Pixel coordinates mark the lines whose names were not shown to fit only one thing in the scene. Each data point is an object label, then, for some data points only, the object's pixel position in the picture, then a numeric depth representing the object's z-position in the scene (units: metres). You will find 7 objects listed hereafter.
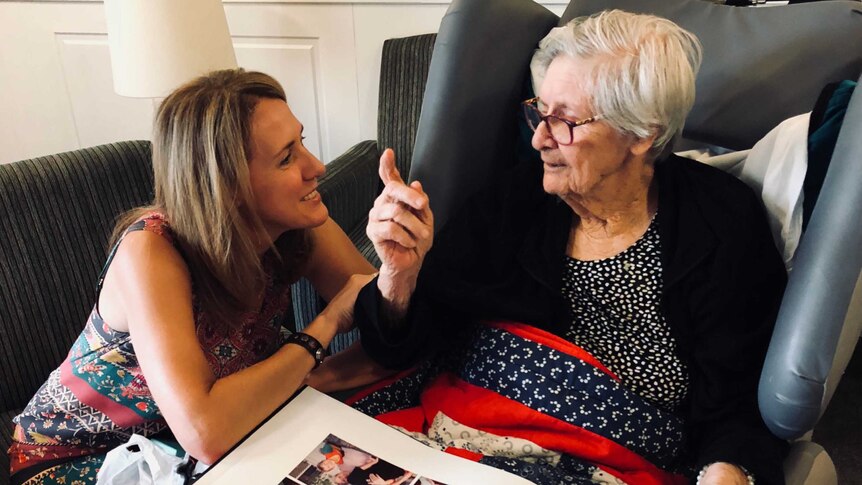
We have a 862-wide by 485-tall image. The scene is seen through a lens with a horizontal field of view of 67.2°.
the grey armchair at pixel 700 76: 1.12
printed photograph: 0.80
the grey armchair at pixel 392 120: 2.02
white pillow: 1.00
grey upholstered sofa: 1.33
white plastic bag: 0.94
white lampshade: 1.80
